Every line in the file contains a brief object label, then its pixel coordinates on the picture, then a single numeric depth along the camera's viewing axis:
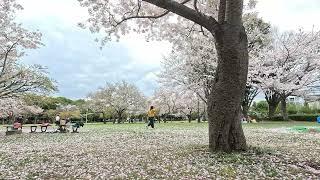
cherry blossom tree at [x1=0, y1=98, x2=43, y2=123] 19.37
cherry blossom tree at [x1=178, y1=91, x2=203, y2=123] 28.59
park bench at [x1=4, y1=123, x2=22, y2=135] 15.12
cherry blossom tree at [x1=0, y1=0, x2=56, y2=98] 14.08
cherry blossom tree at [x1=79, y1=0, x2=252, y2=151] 6.29
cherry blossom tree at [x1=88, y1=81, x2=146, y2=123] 37.10
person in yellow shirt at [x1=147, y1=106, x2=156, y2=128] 15.70
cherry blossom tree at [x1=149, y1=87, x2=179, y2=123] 37.01
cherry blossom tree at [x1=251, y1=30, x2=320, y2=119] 22.22
